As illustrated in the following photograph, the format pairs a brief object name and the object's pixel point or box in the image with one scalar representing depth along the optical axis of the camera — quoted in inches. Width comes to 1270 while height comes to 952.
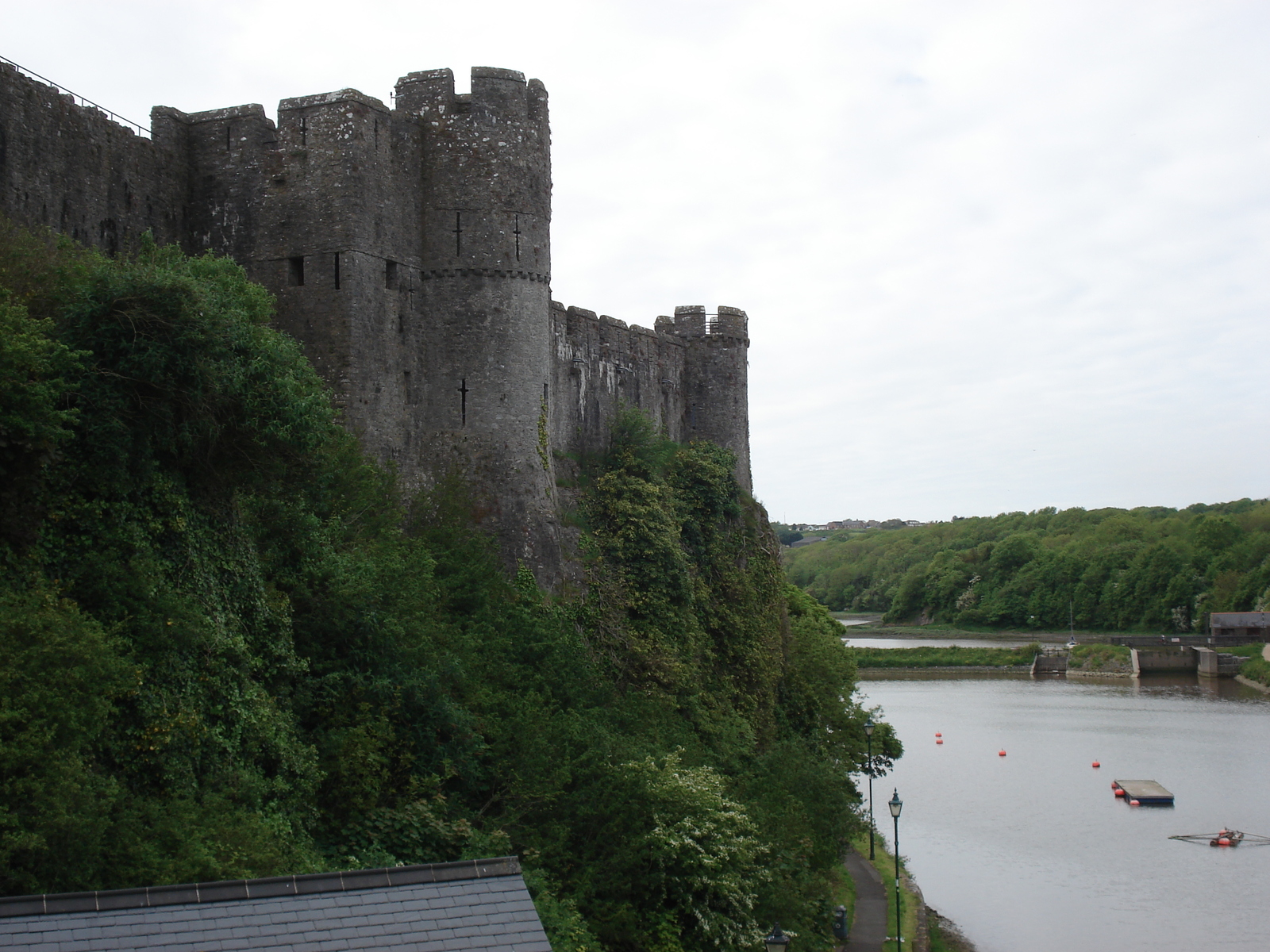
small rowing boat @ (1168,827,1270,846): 1658.5
